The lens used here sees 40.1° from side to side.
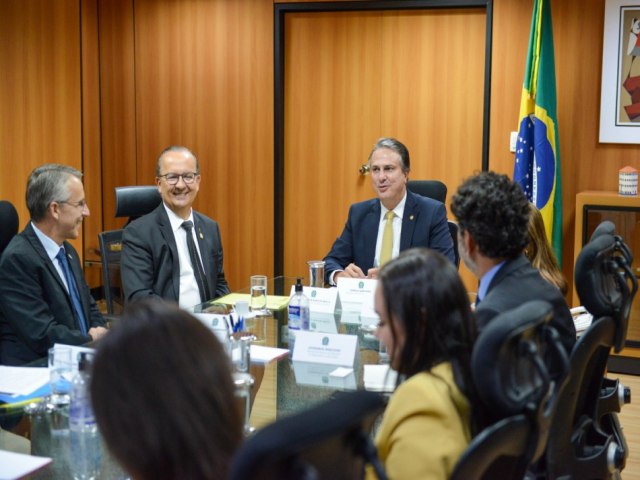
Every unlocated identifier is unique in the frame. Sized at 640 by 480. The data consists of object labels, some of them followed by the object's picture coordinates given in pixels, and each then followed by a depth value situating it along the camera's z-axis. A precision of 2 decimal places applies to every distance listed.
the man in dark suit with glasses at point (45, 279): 3.26
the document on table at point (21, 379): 2.51
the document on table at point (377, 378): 2.56
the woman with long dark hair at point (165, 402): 1.05
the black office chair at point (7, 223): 3.86
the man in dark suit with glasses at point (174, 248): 3.88
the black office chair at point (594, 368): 2.28
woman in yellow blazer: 1.68
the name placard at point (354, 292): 3.60
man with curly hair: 2.40
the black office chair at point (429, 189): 4.69
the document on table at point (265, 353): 2.86
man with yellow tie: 4.21
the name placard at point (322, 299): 3.50
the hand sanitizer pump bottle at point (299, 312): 3.24
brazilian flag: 5.57
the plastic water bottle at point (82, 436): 1.98
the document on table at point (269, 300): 3.73
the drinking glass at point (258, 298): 3.62
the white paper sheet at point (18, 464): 1.89
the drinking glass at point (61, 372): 2.46
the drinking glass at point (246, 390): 2.29
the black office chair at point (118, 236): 4.20
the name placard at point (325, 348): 2.83
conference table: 2.07
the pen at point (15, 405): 2.38
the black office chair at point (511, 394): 1.52
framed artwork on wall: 5.55
